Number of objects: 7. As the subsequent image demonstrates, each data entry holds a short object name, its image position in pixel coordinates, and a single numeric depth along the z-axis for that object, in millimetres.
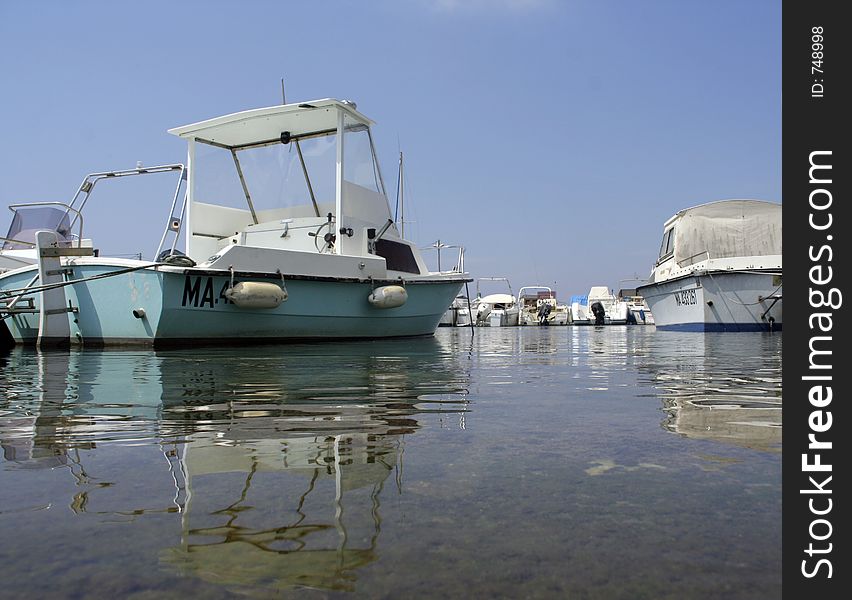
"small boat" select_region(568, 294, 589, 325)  45812
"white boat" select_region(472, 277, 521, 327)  39000
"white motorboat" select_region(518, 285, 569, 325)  41656
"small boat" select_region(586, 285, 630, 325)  42281
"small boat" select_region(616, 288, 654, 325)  45250
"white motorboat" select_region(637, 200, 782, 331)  17031
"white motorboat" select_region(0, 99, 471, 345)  9289
